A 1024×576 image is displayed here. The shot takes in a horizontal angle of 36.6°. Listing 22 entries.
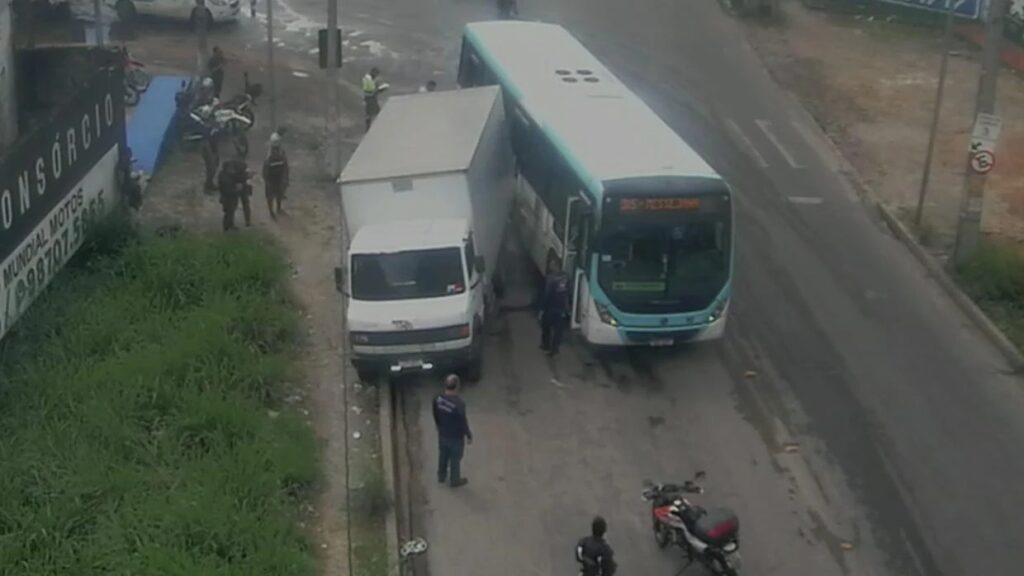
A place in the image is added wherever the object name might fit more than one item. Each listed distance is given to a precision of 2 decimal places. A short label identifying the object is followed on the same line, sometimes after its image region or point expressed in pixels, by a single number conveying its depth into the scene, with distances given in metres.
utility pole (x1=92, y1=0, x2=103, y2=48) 30.00
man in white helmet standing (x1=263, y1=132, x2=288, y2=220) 24.94
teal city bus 19.86
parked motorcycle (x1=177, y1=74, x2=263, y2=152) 28.31
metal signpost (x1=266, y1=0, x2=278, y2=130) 28.00
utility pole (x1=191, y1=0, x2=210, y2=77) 30.55
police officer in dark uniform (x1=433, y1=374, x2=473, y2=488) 17.08
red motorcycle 15.27
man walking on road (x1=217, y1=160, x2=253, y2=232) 24.06
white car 36.97
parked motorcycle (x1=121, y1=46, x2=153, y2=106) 30.58
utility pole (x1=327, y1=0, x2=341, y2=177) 26.03
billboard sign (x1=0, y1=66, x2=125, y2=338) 17.95
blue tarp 27.25
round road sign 23.80
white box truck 19.48
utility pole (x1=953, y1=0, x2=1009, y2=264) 23.23
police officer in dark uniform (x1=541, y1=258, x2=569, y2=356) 20.61
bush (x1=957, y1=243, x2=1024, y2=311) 23.42
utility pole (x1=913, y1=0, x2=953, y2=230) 25.58
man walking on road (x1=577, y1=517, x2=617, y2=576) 14.77
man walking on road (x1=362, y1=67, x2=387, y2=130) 30.20
